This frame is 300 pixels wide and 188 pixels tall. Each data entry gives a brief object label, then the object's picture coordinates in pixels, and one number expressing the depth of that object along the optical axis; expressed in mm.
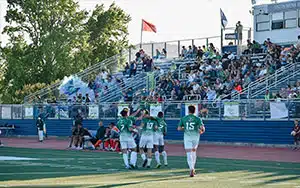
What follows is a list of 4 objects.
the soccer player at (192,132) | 19531
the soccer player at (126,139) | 21812
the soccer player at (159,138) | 22720
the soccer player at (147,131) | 22281
